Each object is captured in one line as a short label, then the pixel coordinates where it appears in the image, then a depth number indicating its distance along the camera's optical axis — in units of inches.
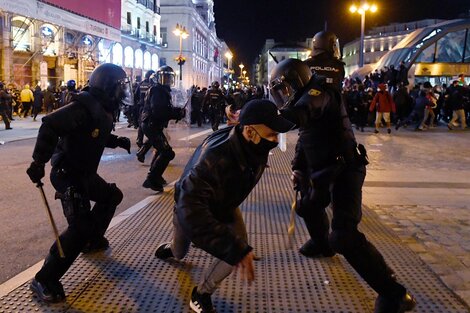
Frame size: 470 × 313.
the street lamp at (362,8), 986.7
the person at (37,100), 895.4
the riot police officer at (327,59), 157.5
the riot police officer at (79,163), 135.0
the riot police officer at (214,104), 786.2
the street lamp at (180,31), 1499.8
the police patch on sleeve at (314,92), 130.9
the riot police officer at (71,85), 512.4
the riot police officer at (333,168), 123.1
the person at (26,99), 911.0
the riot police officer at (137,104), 471.5
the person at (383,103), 663.1
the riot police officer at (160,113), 304.1
